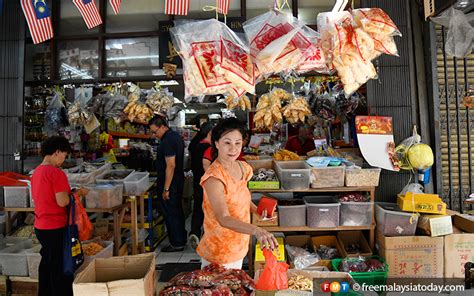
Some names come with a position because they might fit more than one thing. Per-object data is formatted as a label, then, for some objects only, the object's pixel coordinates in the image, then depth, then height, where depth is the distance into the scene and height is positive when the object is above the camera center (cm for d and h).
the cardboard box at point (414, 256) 336 -101
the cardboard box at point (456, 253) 337 -98
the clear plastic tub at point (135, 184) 455 -40
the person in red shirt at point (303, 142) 541 +18
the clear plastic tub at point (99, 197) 389 -49
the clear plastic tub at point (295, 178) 367 -26
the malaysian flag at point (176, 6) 344 +147
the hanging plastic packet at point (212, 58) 236 +66
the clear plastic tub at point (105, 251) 342 -102
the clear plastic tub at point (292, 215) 370 -66
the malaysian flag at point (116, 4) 341 +149
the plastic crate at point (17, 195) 403 -48
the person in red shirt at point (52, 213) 315 -55
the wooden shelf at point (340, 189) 365 -38
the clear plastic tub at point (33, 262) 355 -111
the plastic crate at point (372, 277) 324 -117
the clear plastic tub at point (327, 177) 366 -25
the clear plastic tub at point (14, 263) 357 -113
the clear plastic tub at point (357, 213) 364 -64
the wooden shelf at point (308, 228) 365 -80
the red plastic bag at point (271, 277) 154 -55
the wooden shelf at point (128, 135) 839 +51
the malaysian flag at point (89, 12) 346 +146
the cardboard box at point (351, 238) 397 -100
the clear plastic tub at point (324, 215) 364 -65
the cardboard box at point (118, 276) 155 -62
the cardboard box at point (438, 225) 332 -70
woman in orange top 216 -27
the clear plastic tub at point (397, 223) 342 -70
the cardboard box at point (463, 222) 345 -72
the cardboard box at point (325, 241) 411 -104
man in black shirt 501 -40
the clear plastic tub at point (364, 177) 365 -25
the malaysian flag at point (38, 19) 361 +144
